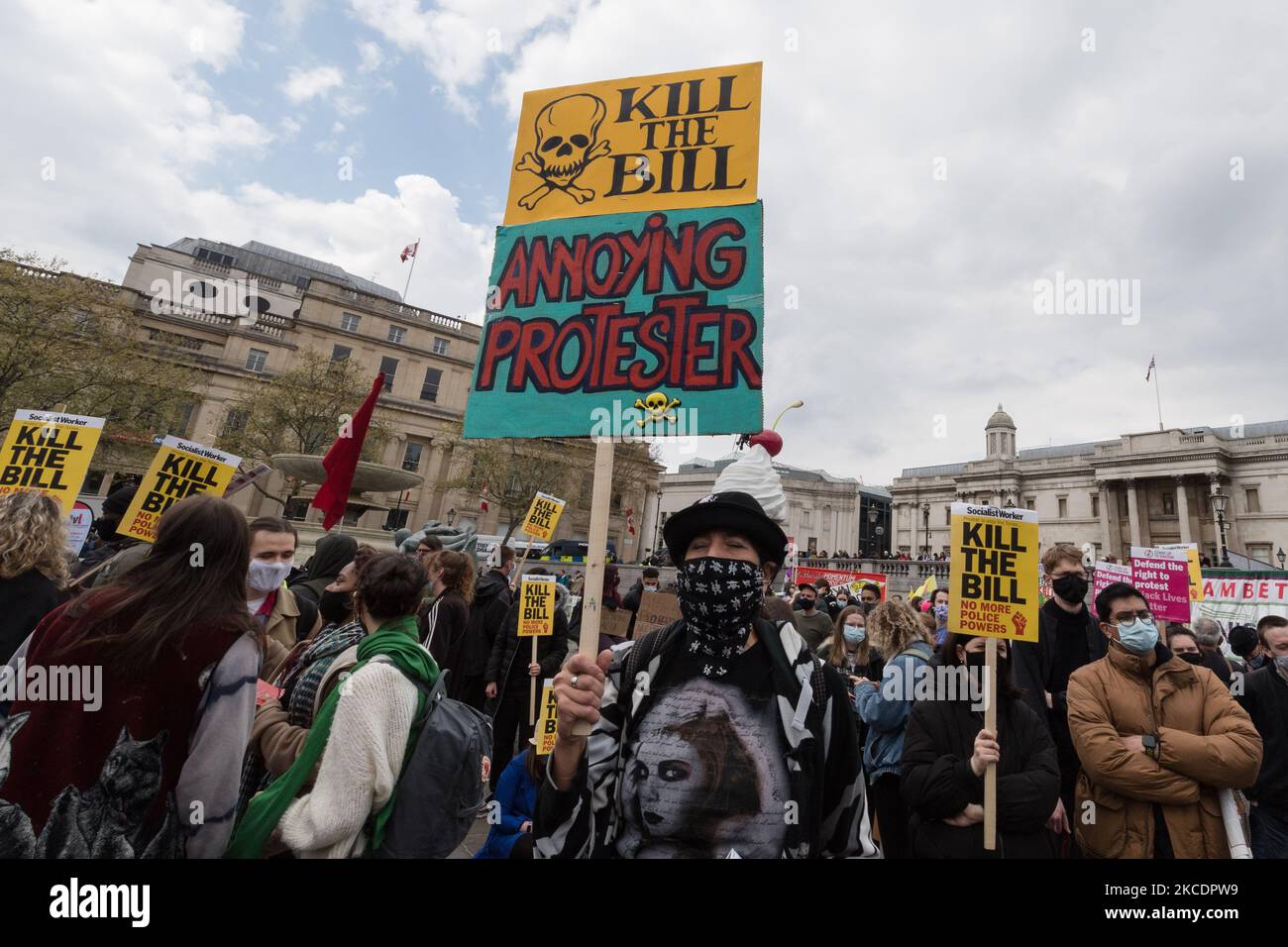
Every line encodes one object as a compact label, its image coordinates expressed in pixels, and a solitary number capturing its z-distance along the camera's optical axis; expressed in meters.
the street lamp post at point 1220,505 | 31.88
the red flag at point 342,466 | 5.11
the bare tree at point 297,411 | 31.52
